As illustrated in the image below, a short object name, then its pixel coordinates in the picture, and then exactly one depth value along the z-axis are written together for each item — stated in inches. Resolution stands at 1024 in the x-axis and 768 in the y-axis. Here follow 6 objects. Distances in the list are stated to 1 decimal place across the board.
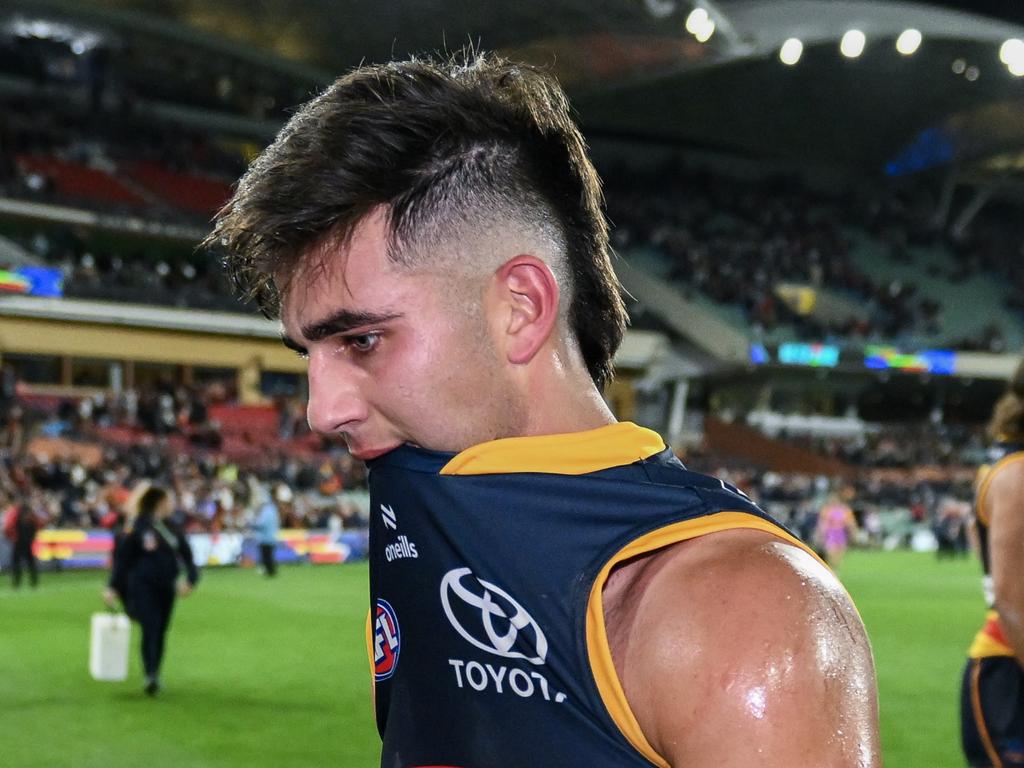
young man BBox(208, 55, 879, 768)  46.4
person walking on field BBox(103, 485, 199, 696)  418.3
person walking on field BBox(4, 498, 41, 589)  780.6
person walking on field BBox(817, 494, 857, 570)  933.2
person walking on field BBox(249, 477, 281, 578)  887.7
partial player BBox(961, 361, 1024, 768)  137.9
